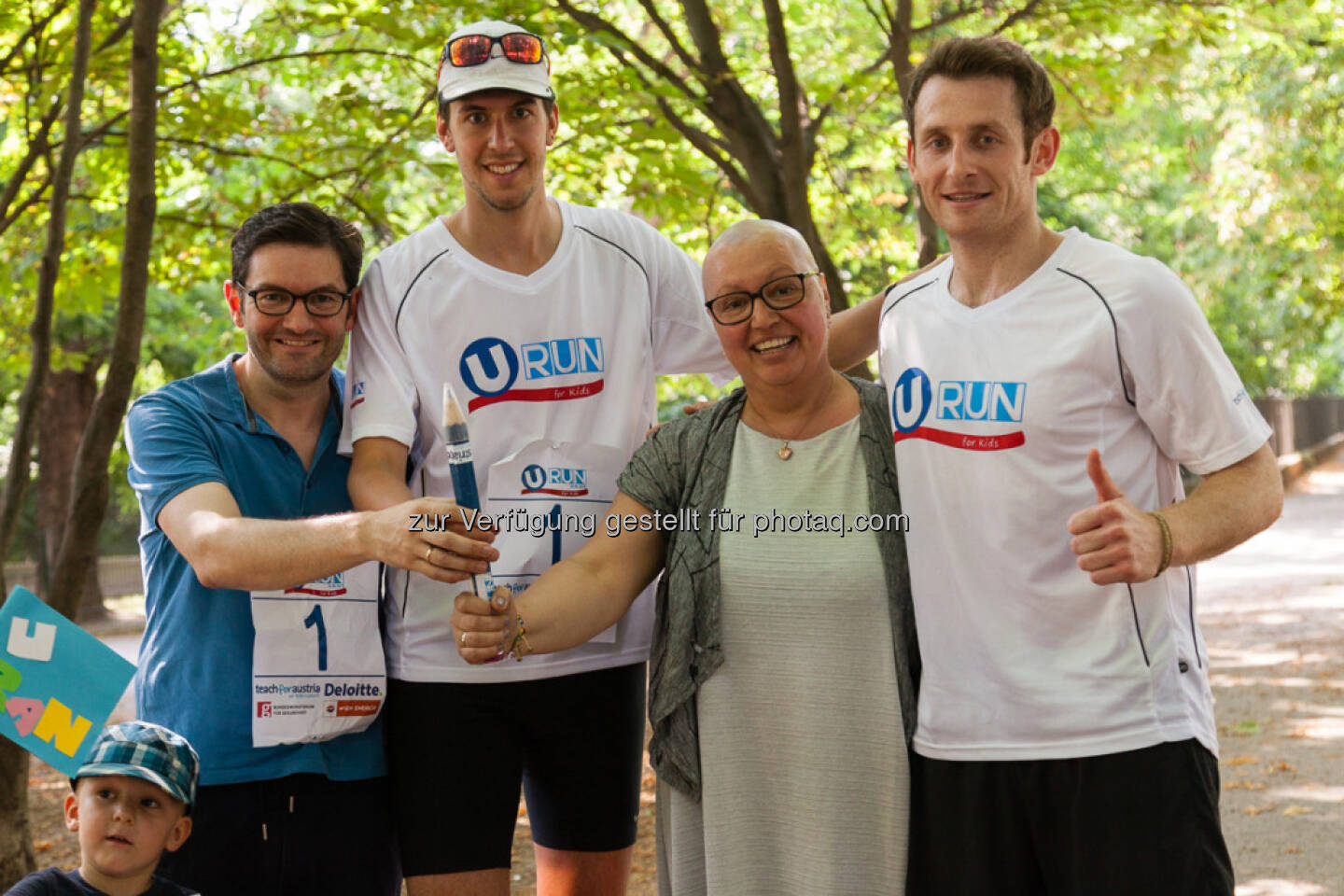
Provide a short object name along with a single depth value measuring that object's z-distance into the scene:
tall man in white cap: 3.22
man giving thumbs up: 2.61
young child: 2.90
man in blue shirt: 3.07
